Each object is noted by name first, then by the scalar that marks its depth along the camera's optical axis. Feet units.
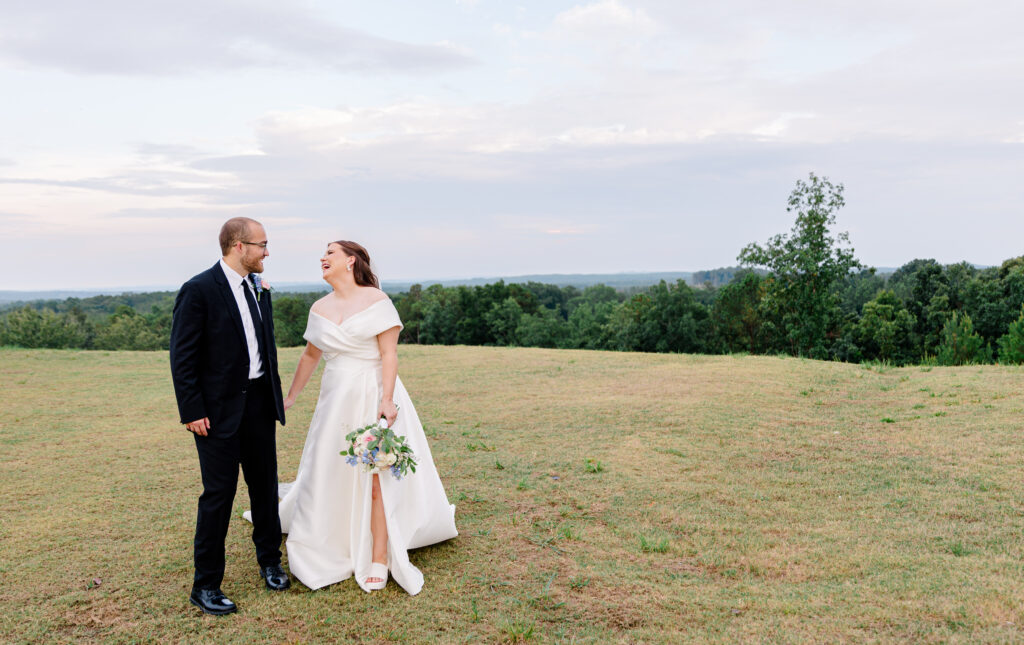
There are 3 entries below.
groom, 14.96
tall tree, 116.78
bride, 16.88
